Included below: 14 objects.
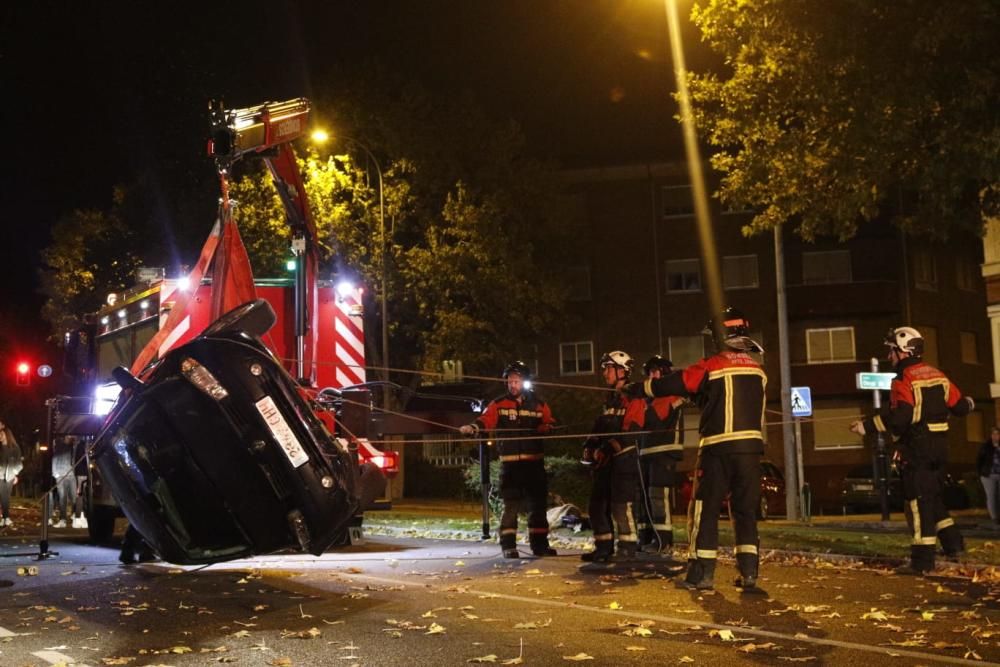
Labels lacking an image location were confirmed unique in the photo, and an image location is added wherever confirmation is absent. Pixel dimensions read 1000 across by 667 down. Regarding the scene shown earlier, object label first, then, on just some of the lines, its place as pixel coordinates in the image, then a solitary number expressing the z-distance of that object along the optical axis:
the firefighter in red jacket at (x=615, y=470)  11.27
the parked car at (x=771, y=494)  24.75
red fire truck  11.09
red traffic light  19.00
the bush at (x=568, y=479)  23.20
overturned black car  8.00
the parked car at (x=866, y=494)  27.38
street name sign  18.53
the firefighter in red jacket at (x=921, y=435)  10.19
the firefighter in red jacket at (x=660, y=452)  11.57
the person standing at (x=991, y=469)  18.45
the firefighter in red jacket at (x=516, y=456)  11.99
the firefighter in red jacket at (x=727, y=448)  9.09
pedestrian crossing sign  20.20
